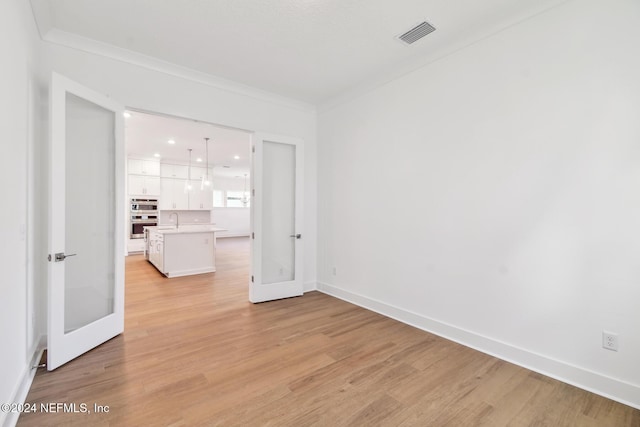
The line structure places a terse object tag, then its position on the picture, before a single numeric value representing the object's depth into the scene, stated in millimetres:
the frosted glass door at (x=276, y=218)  4094
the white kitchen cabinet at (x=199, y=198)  9633
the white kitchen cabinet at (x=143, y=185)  8336
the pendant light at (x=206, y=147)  6692
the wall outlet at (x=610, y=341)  2068
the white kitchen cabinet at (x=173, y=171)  9068
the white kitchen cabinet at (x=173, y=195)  9031
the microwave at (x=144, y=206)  8259
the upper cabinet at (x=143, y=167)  8317
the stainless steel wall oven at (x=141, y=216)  8273
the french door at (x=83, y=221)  2367
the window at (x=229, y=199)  12641
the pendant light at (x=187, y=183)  9367
